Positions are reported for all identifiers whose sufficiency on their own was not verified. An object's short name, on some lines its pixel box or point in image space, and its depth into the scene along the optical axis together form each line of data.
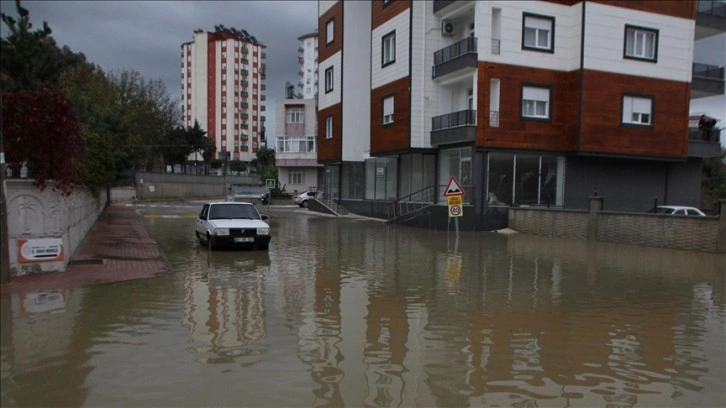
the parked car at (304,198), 48.72
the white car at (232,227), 15.27
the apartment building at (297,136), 72.00
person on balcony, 30.58
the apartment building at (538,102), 25.30
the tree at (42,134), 9.60
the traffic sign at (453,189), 21.31
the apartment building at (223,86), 127.00
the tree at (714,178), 41.35
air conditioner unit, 28.81
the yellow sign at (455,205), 21.12
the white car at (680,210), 22.02
